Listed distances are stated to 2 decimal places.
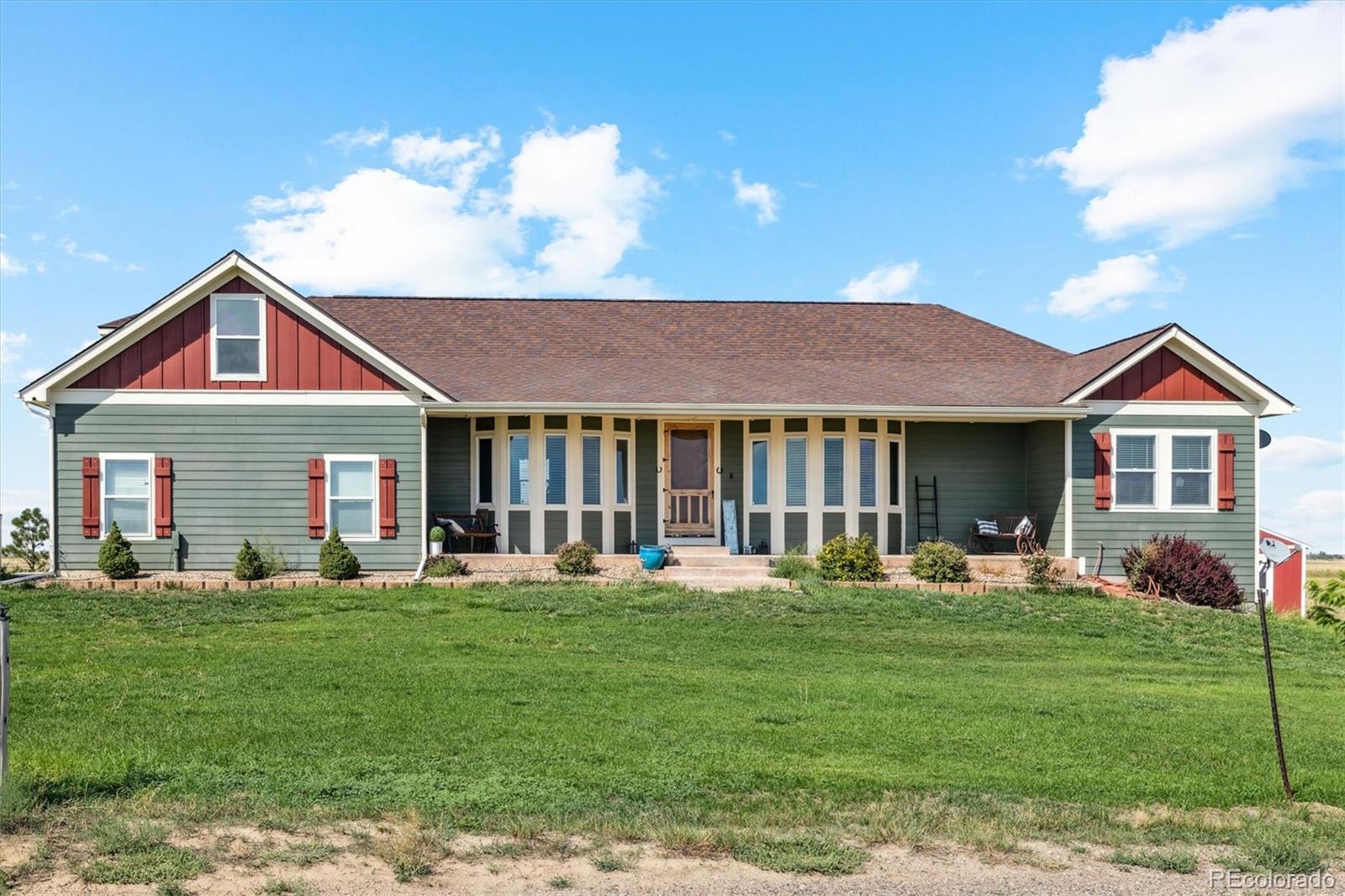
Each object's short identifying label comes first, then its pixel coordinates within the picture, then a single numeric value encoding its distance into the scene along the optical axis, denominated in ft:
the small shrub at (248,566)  58.44
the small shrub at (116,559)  58.59
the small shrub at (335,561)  58.65
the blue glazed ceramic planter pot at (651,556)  62.54
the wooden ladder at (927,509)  70.44
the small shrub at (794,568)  61.16
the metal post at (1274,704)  23.44
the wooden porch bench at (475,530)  65.21
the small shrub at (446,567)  59.52
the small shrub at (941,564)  61.36
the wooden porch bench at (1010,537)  67.56
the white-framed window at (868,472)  68.90
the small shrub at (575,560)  60.34
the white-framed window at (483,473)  67.31
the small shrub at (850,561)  61.21
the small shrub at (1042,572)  60.90
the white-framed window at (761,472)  68.54
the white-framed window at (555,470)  66.85
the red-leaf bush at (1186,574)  61.31
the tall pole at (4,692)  20.53
